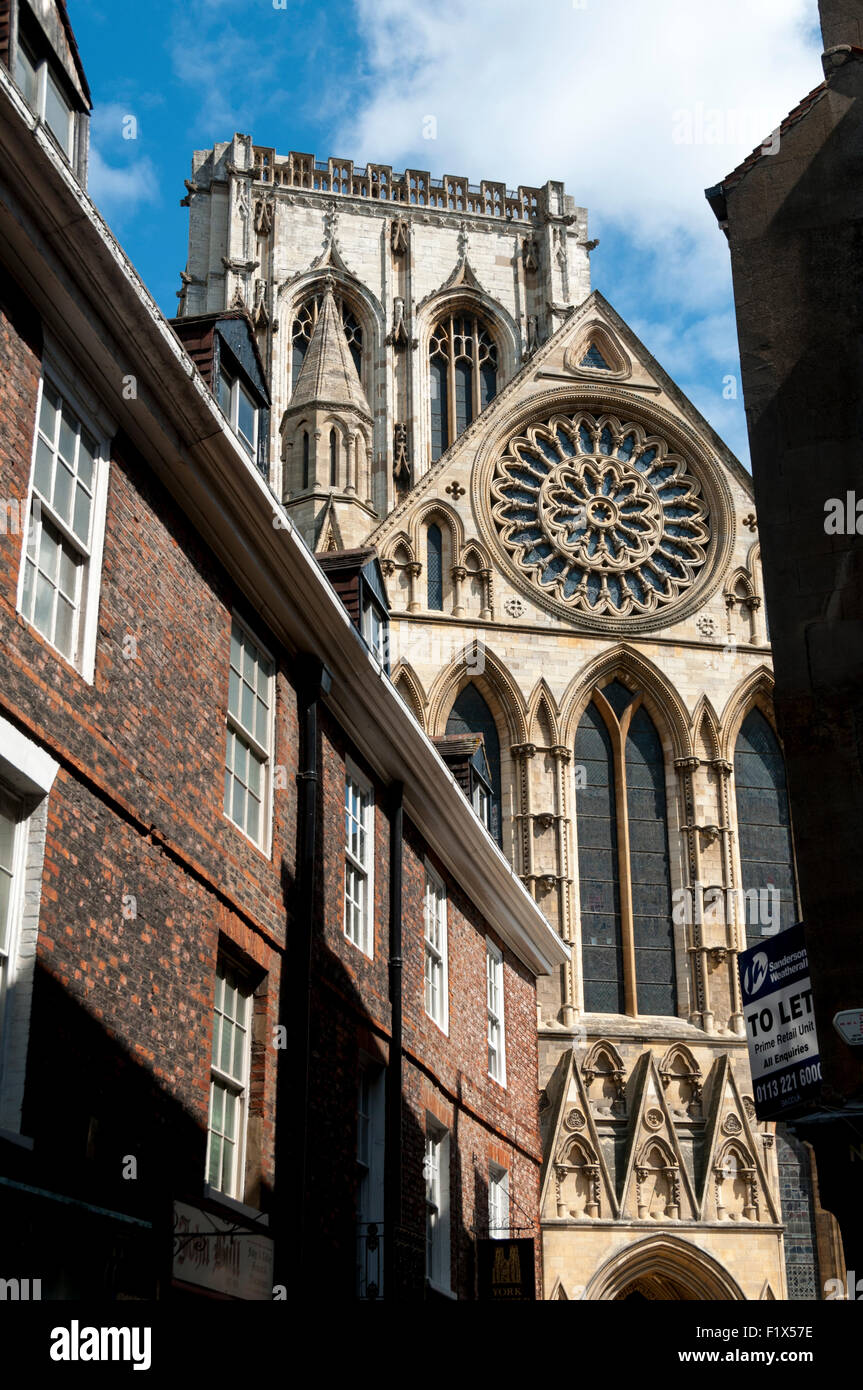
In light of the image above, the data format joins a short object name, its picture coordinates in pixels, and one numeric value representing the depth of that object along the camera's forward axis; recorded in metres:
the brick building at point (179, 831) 9.40
